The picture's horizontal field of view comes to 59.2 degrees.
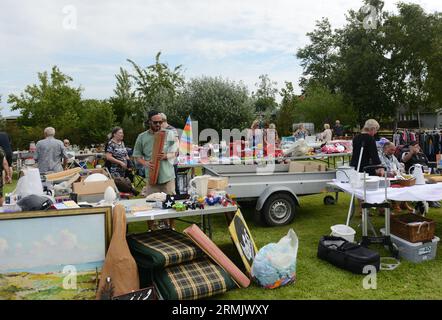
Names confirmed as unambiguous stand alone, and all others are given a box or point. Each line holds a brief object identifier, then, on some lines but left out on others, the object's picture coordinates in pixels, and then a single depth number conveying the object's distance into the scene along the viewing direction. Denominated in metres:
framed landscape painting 2.97
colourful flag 7.90
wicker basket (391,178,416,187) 4.57
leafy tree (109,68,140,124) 25.13
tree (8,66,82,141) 25.31
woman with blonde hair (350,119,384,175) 5.16
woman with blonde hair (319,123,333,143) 13.65
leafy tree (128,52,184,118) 26.88
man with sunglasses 4.59
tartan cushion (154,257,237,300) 3.17
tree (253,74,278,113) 38.44
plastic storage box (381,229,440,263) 4.21
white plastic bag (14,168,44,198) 3.54
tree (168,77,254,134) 19.55
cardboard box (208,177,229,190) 4.15
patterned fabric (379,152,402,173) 5.73
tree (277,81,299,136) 26.16
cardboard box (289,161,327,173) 6.31
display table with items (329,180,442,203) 4.11
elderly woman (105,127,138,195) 6.40
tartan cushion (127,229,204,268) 3.27
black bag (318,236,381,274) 3.87
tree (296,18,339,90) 43.62
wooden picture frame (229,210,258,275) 3.70
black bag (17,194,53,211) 3.24
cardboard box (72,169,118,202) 4.12
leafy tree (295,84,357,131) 29.95
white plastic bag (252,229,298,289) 3.57
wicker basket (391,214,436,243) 4.25
